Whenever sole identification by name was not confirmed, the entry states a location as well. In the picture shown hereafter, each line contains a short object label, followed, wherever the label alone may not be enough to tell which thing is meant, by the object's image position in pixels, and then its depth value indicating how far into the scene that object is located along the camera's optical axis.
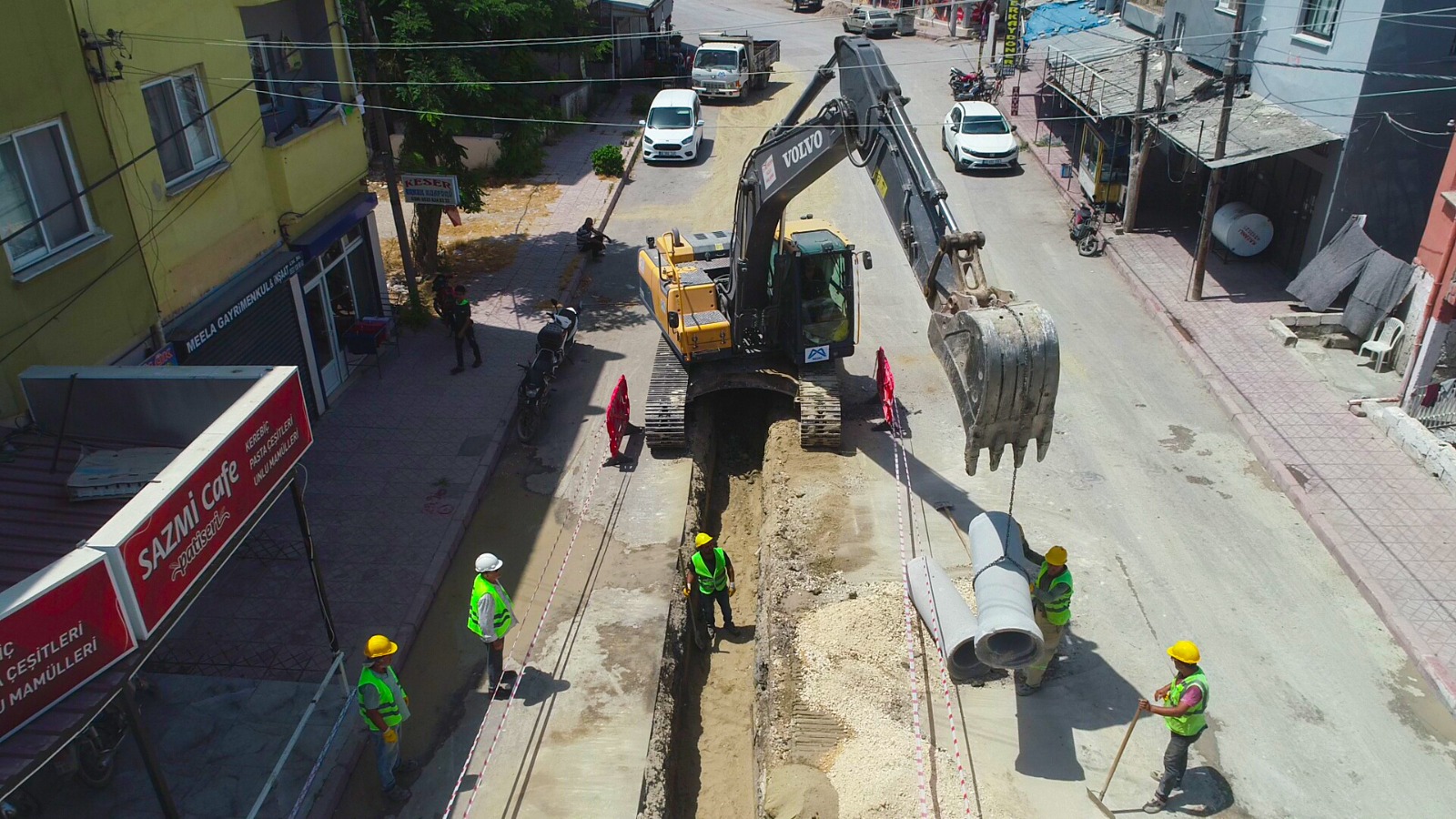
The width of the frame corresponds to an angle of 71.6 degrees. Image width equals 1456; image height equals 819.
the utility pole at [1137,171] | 22.41
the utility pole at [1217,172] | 17.69
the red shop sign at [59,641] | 5.97
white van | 29.53
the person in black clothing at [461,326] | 17.11
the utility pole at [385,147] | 17.34
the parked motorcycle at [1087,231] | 22.67
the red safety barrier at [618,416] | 14.52
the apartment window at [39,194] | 10.23
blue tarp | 32.69
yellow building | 11.40
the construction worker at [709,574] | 11.13
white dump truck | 35.84
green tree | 18.50
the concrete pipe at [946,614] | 9.38
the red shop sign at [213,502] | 6.99
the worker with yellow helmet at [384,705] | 8.73
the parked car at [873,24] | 47.00
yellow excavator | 8.20
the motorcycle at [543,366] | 15.45
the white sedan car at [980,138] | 27.73
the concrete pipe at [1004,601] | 8.62
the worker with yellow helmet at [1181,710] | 8.59
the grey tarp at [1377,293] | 17.00
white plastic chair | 16.77
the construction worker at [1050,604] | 9.78
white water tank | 21.39
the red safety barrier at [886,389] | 15.20
